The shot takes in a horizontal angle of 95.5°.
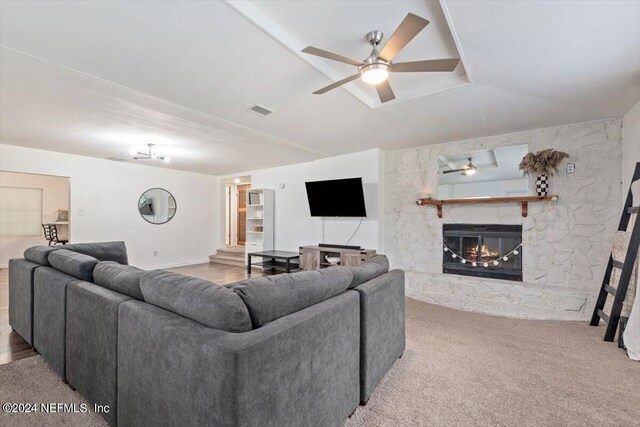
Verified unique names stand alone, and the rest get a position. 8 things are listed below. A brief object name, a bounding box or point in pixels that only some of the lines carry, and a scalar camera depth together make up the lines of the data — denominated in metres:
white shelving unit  6.66
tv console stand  4.93
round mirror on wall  6.59
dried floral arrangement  3.71
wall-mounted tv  5.05
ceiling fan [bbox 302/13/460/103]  1.78
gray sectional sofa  1.11
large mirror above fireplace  4.11
